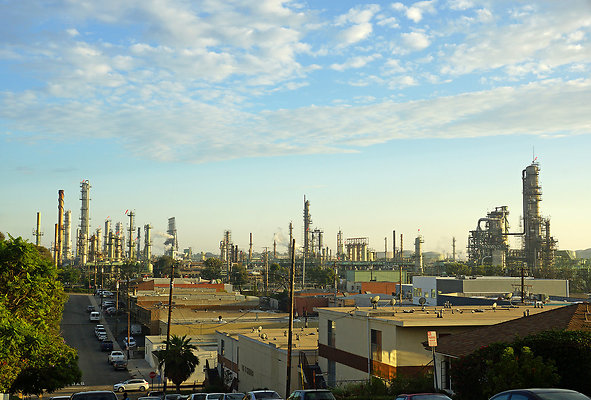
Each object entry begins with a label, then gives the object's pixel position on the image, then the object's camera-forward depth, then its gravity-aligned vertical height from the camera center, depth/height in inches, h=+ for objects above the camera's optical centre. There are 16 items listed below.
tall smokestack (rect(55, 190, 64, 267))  7696.9 +4.3
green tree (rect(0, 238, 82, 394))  1150.3 -159.7
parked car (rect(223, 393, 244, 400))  1222.9 -299.4
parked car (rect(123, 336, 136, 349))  3115.7 -489.1
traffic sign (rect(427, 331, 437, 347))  963.3 -140.0
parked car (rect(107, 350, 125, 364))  2637.8 -469.7
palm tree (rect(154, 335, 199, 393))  1861.5 -343.1
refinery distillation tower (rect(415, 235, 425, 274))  7306.1 -155.2
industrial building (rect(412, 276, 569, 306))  3056.1 -176.3
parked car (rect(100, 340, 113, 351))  3031.5 -484.9
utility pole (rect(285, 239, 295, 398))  1275.8 -192.6
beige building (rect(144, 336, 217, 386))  2364.7 -418.9
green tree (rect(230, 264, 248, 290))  6653.5 -306.0
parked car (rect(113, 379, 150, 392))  2115.7 -479.9
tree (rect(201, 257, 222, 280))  7190.0 -252.4
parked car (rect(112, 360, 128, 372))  2586.1 -493.8
